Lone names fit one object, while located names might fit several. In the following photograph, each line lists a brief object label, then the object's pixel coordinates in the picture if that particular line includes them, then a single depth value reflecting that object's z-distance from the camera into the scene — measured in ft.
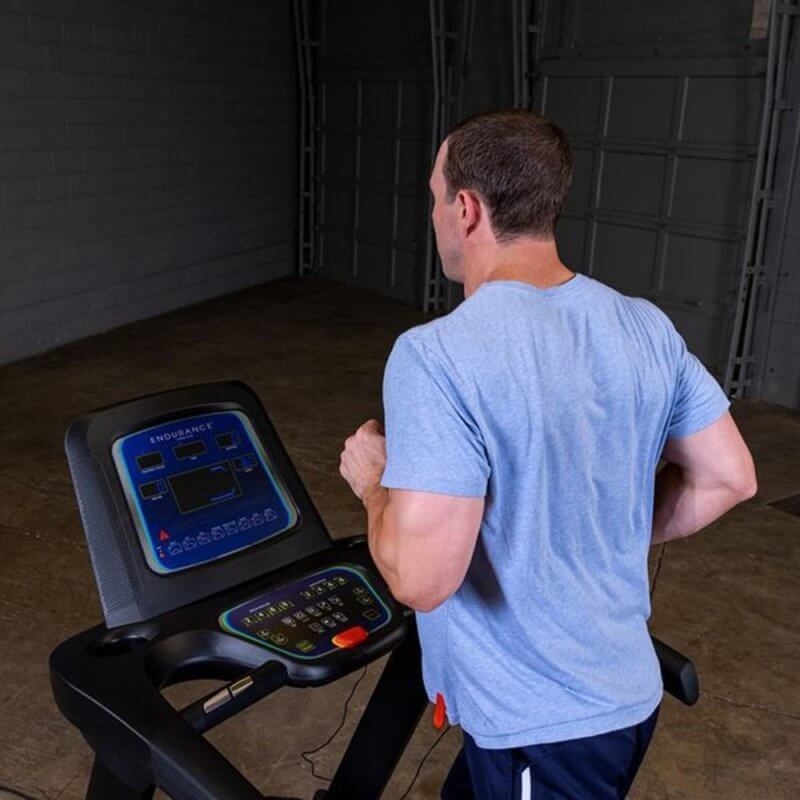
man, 3.71
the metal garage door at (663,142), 19.36
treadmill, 4.05
